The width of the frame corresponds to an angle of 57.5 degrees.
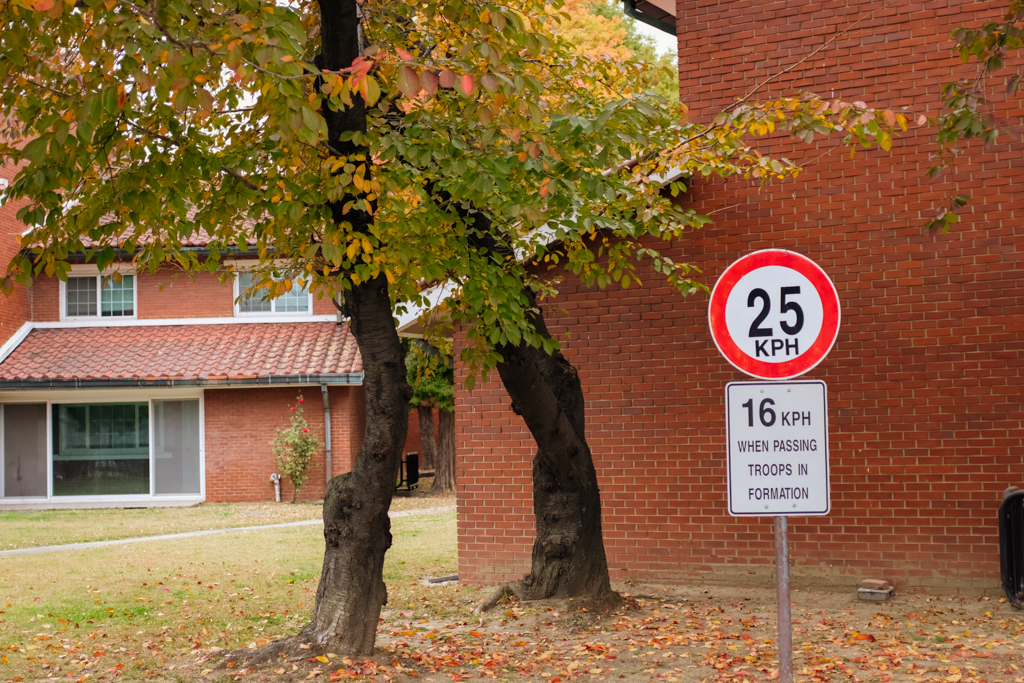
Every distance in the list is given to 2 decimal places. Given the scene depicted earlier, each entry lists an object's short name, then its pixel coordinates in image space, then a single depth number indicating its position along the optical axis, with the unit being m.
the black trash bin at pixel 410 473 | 24.30
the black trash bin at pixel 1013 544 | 7.87
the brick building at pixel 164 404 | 21.23
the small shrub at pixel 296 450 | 21.20
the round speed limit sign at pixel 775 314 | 4.26
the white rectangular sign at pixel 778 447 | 4.15
